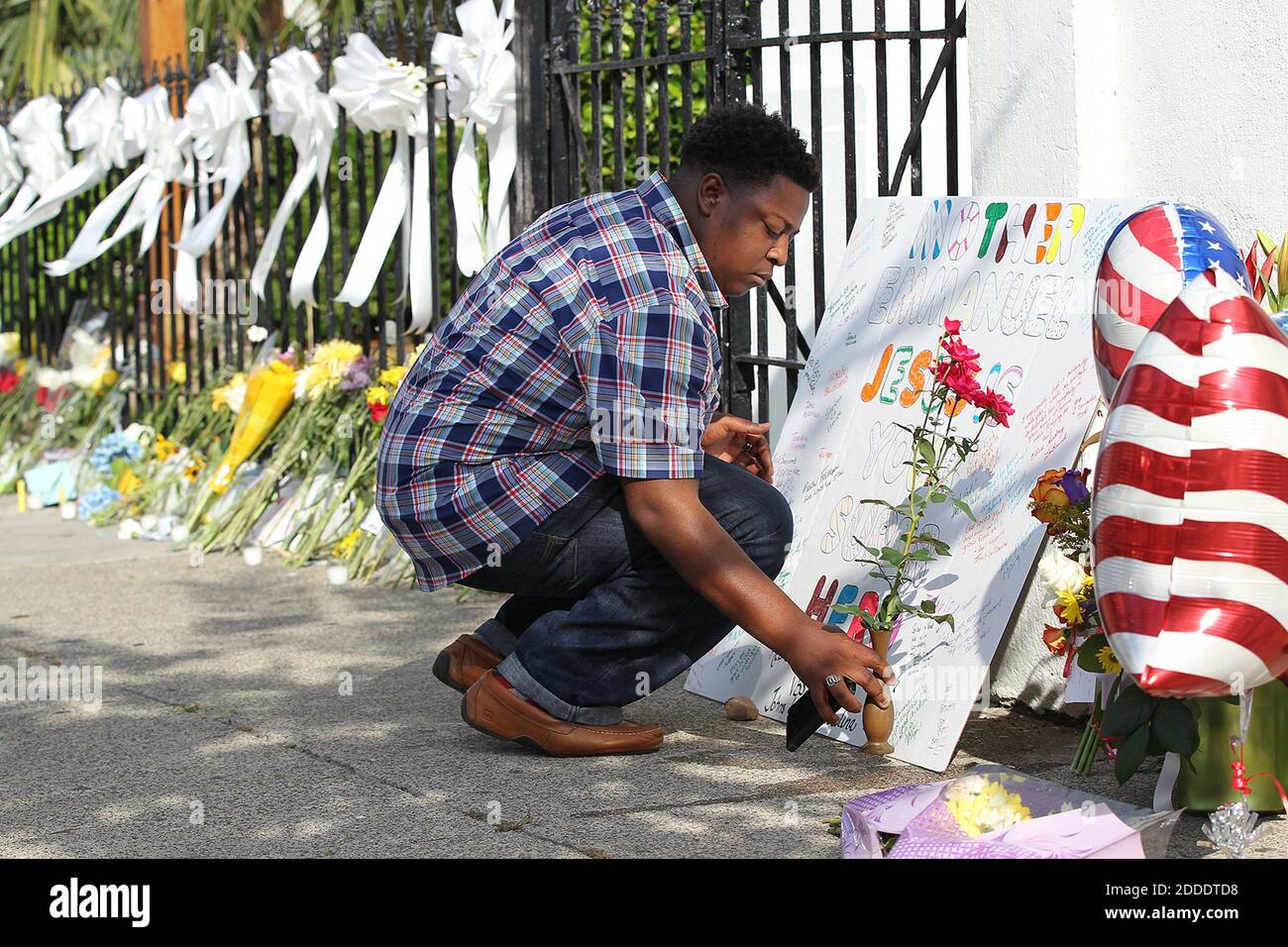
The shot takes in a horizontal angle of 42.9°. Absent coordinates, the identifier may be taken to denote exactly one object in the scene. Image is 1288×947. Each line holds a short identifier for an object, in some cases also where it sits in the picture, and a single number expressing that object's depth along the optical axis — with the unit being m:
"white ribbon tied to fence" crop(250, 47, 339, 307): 6.83
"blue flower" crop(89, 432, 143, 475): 7.73
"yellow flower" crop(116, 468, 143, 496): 7.56
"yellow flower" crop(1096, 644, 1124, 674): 3.07
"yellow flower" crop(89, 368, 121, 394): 8.33
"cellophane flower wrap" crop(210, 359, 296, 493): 6.88
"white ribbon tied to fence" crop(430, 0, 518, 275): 6.04
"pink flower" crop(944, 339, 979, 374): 3.41
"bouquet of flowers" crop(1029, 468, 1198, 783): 2.93
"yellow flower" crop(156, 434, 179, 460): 7.42
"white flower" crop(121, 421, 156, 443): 7.78
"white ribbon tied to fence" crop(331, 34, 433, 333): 6.43
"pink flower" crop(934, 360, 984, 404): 3.37
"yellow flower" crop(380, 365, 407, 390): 6.32
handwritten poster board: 3.51
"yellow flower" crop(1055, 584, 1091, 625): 3.19
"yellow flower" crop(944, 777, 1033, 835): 2.71
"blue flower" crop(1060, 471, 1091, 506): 3.17
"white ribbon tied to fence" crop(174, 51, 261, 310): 7.29
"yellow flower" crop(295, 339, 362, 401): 6.63
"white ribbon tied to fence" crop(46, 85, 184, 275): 7.73
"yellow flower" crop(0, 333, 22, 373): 9.23
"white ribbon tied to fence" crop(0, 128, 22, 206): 8.88
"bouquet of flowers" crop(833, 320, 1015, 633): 3.40
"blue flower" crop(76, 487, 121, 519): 7.54
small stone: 3.92
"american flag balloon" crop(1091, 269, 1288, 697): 2.58
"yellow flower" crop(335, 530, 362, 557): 6.12
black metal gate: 4.58
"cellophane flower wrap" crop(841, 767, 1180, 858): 2.60
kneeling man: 3.29
